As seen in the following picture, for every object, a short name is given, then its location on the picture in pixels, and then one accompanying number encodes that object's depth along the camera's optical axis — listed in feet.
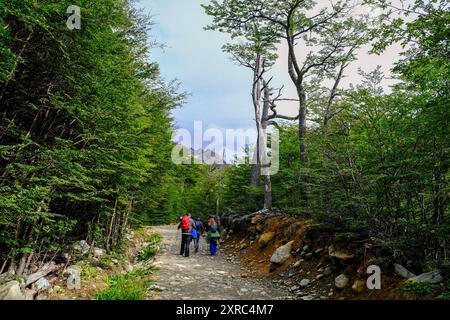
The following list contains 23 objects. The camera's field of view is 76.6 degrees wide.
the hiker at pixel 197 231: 43.01
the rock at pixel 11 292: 14.16
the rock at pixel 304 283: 23.49
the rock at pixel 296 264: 27.16
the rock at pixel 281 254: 29.40
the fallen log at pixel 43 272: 19.54
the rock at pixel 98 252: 29.45
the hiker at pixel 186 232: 38.30
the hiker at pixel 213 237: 41.34
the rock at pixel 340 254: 21.53
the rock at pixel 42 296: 17.75
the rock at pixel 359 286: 18.72
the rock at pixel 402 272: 17.56
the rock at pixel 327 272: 23.07
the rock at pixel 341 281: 20.43
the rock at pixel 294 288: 23.48
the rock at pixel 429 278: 15.07
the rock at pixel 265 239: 36.35
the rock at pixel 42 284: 19.16
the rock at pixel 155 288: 21.43
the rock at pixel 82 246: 27.86
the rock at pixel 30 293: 17.29
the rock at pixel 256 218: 44.63
